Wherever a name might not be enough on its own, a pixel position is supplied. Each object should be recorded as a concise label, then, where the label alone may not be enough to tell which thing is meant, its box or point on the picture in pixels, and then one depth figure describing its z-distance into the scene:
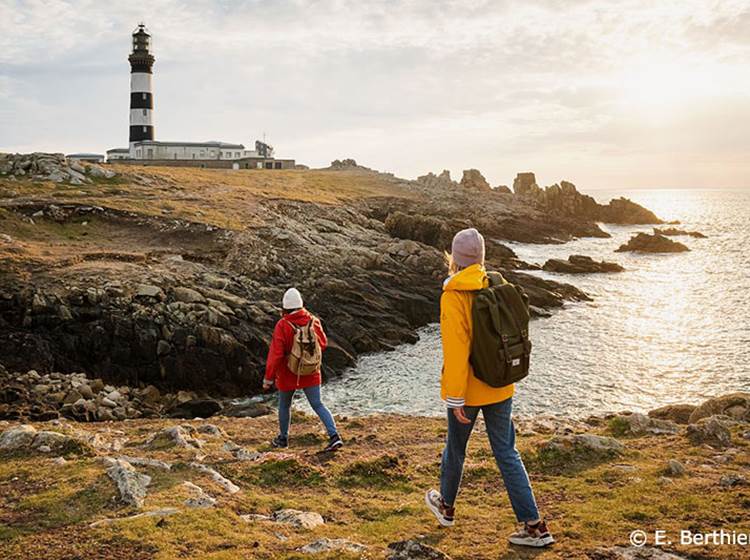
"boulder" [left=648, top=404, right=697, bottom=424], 16.33
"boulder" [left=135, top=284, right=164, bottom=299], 24.48
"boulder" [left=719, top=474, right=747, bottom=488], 8.92
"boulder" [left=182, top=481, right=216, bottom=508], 8.10
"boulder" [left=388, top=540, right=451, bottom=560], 6.39
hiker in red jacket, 11.52
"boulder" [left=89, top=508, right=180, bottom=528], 7.24
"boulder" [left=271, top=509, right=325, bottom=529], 7.82
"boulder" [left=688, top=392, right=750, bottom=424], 14.41
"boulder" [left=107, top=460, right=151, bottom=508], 8.03
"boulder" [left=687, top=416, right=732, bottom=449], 11.86
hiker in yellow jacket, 6.72
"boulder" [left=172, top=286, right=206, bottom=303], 25.14
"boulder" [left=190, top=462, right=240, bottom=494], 9.12
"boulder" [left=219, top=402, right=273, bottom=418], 18.61
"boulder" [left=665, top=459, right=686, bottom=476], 9.66
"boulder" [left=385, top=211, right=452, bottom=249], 56.41
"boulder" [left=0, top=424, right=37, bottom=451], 10.71
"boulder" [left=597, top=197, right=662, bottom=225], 120.06
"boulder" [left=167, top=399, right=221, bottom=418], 18.98
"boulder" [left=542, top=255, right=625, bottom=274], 54.86
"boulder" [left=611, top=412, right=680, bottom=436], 13.40
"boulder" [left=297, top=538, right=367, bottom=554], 6.72
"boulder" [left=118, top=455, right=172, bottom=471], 9.70
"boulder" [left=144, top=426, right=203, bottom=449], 11.82
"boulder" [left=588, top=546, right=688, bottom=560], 6.52
